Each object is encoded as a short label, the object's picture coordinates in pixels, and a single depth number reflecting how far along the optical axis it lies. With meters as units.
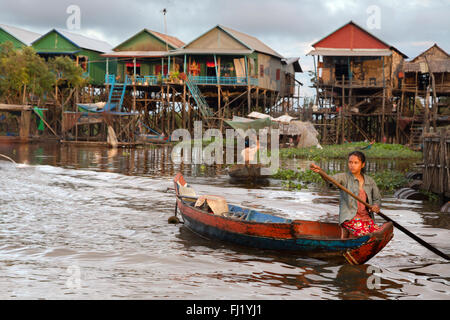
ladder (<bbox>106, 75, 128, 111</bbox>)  35.65
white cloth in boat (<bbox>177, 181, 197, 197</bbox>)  10.79
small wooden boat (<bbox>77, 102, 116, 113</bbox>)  33.75
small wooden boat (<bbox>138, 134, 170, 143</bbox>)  35.84
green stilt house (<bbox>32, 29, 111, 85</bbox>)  40.31
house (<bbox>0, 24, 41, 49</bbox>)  40.78
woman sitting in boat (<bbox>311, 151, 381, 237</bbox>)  7.16
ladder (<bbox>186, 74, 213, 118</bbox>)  35.33
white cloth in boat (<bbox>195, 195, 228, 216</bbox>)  9.62
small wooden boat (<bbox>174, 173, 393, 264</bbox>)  7.22
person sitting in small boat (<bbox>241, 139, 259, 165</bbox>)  17.48
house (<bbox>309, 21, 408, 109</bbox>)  35.50
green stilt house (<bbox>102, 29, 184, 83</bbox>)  38.22
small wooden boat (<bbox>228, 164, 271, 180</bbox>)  17.52
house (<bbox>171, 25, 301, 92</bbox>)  35.91
